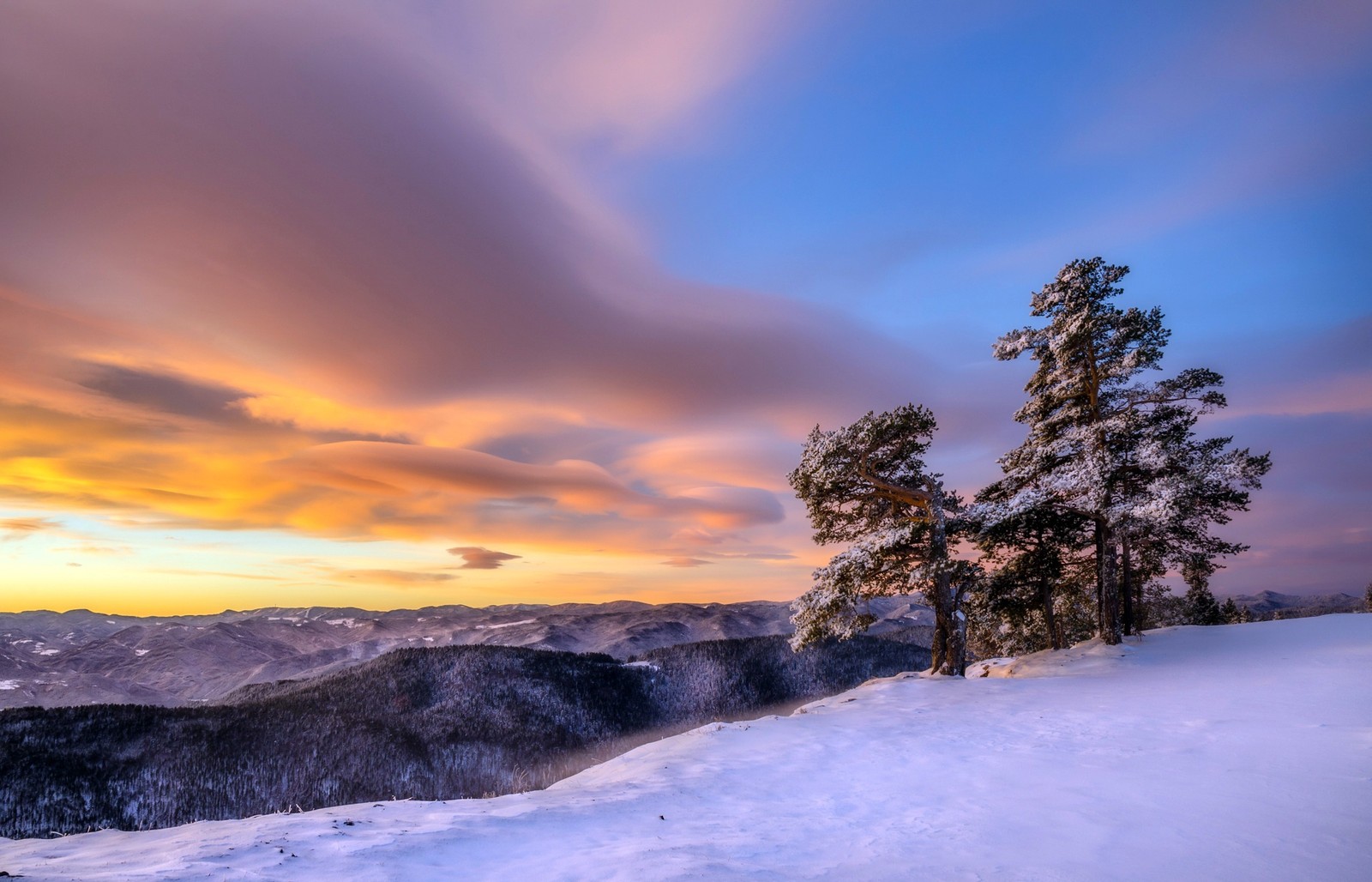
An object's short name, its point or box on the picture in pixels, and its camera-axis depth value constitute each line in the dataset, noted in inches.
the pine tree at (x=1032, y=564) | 856.3
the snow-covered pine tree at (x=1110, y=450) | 730.2
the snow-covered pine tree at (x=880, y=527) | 759.1
